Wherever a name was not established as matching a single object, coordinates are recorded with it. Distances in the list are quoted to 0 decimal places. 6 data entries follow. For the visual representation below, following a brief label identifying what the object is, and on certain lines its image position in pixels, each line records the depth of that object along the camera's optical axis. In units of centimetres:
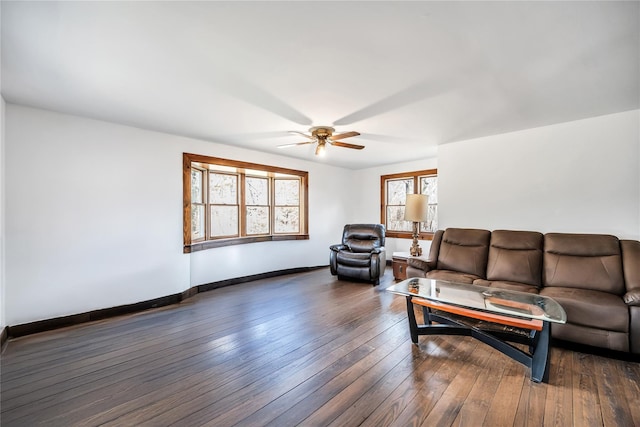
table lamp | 437
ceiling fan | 344
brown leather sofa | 231
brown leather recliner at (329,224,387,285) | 466
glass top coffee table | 200
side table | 465
